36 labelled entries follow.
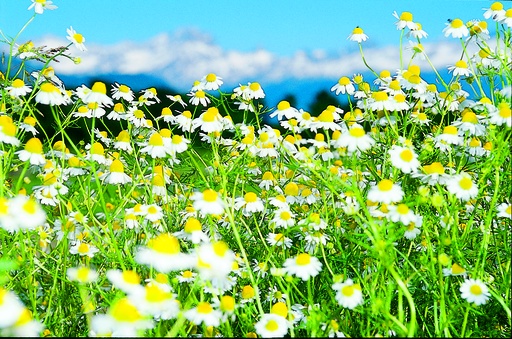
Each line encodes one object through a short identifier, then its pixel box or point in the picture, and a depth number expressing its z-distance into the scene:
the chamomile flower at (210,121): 2.45
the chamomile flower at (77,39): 2.63
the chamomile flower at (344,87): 2.89
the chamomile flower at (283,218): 2.35
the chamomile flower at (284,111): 2.71
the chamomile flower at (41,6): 2.64
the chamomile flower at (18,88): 2.65
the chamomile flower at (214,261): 1.48
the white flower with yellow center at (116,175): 2.53
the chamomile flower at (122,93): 2.82
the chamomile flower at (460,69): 2.79
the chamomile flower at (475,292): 1.92
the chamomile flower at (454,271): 2.09
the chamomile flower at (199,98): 2.85
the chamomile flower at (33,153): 2.32
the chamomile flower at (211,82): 2.87
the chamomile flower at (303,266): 1.95
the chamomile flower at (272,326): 1.80
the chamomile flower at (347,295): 1.86
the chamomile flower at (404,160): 2.03
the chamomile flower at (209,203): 1.99
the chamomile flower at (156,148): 2.38
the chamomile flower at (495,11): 2.62
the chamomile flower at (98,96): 2.35
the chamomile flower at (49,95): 2.36
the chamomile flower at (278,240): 2.27
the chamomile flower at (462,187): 2.03
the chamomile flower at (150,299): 1.37
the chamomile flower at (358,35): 2.87
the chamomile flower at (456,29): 2.69
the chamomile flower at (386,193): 1.95
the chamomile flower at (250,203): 2.42
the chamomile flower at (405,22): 2.81
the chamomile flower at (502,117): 2.06
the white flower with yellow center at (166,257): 1.46
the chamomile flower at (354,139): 2.07
